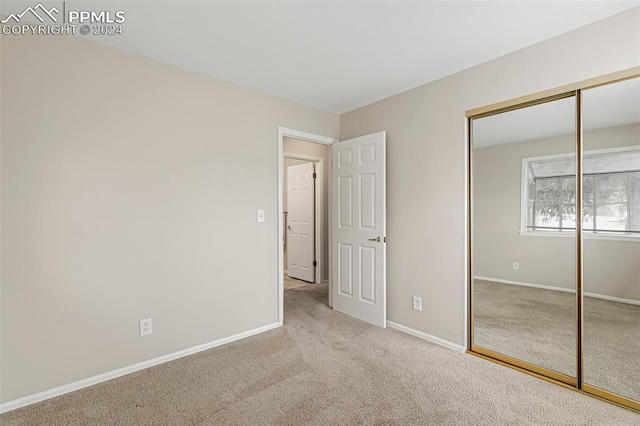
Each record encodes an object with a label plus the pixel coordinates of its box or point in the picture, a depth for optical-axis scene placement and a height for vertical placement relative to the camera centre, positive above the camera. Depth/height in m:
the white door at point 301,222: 5.12 -0.16
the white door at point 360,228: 3.19 -0.16
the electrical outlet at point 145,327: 2.38 -0.89
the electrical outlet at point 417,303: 2.97 -0.88
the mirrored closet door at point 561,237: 1.95 -0.17
